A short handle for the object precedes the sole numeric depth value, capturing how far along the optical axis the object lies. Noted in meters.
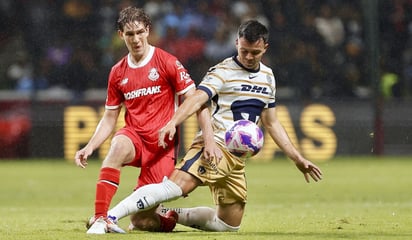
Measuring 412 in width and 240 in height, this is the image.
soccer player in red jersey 17.67
